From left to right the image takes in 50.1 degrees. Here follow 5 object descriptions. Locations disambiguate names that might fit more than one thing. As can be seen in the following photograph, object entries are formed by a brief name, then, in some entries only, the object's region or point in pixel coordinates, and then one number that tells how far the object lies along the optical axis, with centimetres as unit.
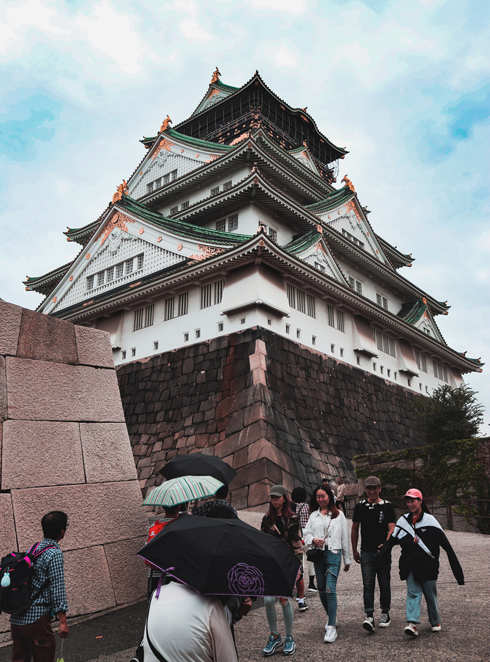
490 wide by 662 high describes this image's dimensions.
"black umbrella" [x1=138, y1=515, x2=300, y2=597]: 278
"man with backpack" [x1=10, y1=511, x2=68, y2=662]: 364
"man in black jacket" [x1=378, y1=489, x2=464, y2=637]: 479
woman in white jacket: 504
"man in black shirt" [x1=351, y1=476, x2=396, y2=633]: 524
